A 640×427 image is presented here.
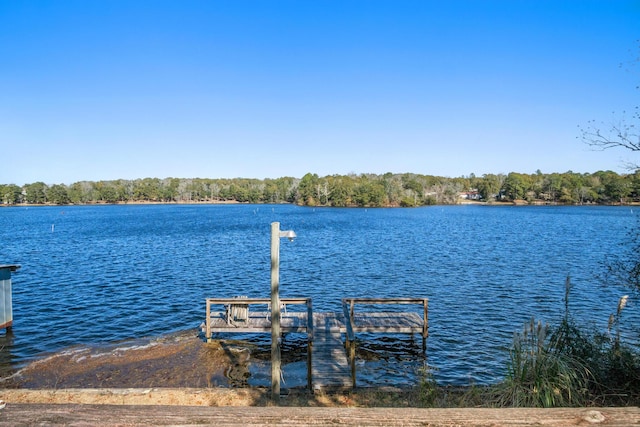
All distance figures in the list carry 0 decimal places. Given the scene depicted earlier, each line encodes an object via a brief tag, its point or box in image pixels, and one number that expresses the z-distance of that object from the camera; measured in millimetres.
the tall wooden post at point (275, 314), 8547
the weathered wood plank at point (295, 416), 1762
